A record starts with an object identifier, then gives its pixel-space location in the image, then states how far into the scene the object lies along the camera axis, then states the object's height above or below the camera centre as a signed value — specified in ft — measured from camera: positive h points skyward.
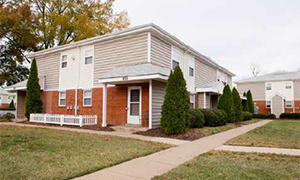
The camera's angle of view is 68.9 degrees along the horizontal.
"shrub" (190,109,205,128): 38.99 -3.09
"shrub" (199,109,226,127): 44.71 -3.36
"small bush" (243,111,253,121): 67.14 -4.52
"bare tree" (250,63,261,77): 180.14 +27.17
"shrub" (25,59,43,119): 53.11 +1.55
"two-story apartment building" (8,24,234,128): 39.75 +5.47
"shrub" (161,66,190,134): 31.91 -0.68
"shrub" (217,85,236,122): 54.13 -0.33
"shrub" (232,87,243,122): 58.65 -1.13
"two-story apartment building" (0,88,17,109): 151.64 +0.80
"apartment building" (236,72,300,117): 99.76 +5.73
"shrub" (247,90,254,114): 87.61 -0.45
